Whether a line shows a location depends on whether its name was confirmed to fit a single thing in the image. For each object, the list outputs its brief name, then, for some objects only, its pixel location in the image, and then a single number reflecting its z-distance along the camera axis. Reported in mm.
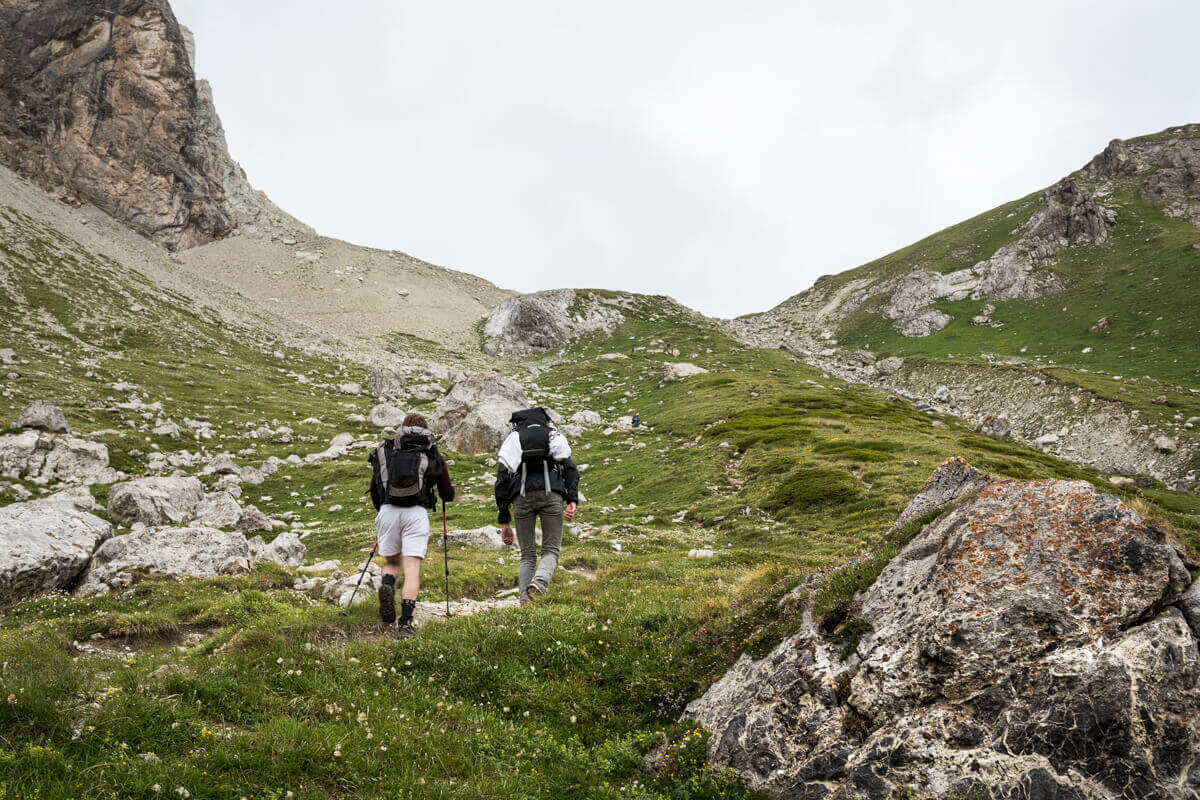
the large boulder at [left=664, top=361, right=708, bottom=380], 77656
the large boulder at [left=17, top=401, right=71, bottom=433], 32812
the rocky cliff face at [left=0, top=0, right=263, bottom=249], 107625
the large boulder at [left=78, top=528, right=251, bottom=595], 16453
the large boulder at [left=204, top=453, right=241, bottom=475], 35750
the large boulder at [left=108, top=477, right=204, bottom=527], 26125
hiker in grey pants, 12875
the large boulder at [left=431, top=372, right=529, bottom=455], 47125
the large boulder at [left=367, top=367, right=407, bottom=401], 66688
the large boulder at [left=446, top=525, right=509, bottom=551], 23562
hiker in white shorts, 11625
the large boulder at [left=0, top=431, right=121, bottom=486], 29555
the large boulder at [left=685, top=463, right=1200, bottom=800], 5586
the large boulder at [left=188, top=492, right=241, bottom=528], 26547
